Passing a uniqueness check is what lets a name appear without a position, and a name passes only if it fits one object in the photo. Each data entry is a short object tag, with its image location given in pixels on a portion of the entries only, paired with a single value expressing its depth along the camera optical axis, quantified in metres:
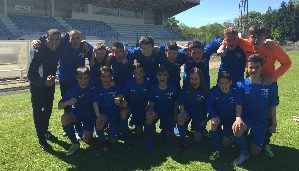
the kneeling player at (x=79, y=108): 6.01
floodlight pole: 64.62
